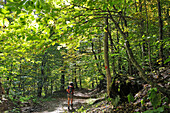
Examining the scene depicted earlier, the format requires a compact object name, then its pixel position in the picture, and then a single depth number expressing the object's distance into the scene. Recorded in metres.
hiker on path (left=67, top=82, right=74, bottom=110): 10.12
